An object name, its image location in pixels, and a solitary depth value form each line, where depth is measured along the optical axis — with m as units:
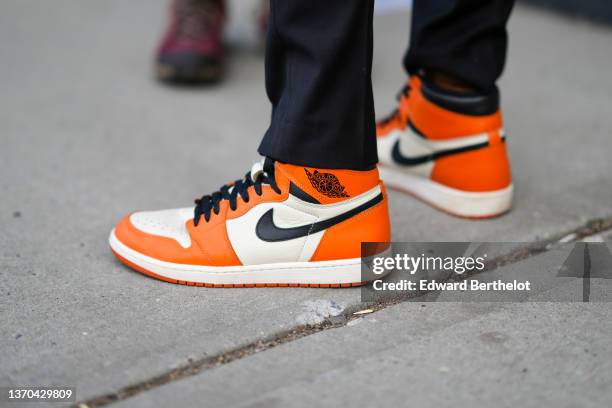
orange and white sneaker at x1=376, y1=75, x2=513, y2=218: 1.97
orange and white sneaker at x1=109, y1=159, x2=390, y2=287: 1.82
